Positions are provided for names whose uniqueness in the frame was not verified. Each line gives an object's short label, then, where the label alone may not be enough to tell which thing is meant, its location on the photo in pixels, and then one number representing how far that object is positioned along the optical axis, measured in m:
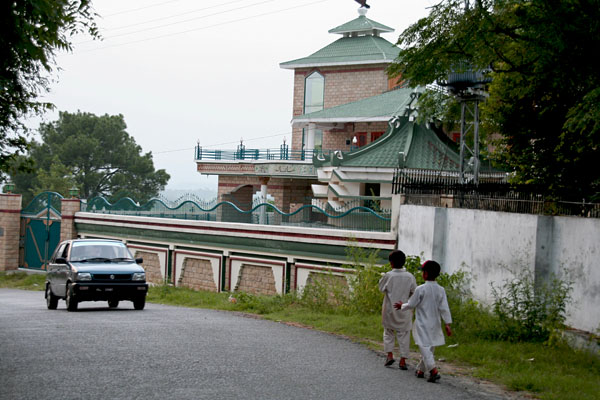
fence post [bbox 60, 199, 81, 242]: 33.28
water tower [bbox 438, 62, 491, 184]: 19.14
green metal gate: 34.31
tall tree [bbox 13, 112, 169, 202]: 68.56
